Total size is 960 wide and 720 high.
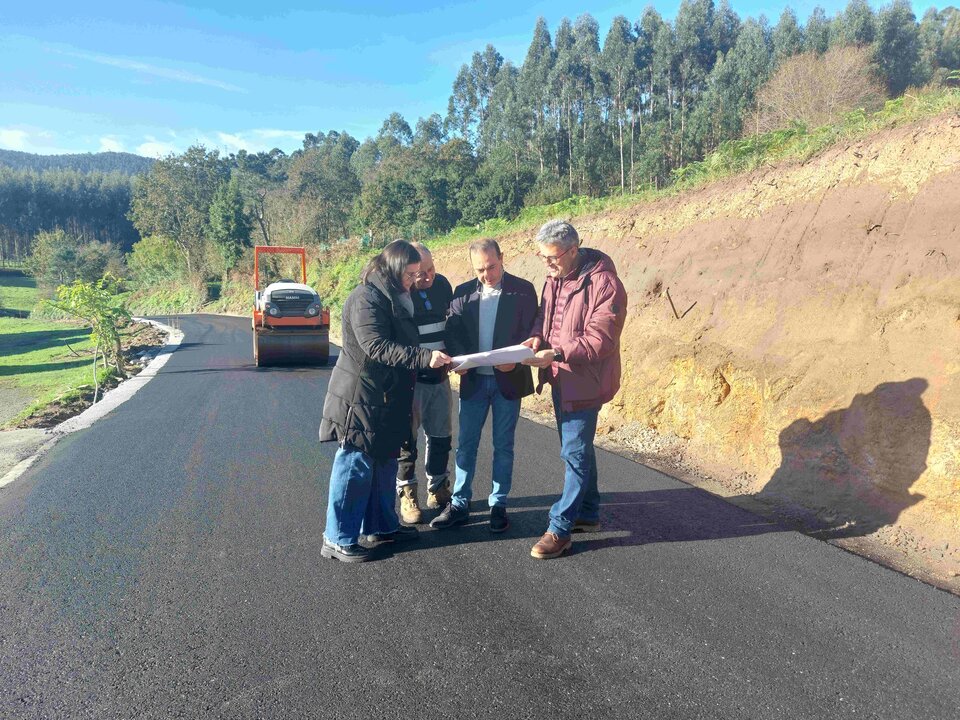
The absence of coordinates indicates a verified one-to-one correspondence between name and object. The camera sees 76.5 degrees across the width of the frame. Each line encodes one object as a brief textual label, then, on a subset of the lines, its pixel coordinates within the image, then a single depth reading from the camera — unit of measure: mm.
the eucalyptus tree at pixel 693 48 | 61250
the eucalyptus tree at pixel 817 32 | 53022
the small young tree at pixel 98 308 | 15188
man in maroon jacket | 3781
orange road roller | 13734
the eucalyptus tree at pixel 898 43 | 51550
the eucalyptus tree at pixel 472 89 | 80688
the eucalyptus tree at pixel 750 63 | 46219
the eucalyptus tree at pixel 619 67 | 59375
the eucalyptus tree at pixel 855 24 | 53250
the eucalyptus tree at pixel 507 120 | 55188
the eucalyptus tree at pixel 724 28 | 69875
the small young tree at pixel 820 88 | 24922
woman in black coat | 3646
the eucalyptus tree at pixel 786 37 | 51294
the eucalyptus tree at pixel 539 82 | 58375
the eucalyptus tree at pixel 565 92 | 57031
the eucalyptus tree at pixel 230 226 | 51562
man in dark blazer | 4230
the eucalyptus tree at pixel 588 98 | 47844
